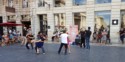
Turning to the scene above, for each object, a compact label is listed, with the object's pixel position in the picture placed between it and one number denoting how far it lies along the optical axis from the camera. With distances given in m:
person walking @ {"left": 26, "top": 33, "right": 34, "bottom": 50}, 6.36
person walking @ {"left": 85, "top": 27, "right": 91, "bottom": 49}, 6.48
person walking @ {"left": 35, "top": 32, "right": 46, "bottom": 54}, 5.39
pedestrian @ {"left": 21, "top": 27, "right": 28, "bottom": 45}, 8.68
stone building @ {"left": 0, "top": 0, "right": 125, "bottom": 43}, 8.92
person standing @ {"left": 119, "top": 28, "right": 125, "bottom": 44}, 8.23
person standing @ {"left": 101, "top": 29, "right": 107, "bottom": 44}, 8.19
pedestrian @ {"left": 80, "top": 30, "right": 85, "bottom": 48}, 6.78
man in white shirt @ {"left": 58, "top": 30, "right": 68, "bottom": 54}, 5.27
